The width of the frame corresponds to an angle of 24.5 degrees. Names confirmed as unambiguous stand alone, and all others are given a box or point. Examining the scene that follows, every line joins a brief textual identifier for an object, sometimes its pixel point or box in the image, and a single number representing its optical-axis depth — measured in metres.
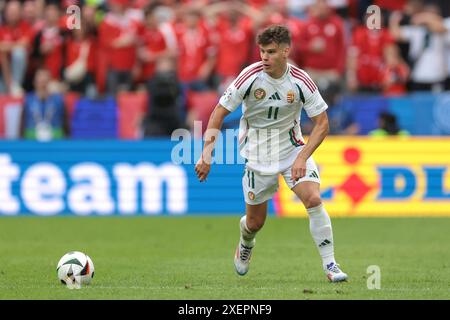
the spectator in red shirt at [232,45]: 20.72
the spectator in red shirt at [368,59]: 20.92
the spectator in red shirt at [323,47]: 20.39
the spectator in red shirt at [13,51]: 21.42
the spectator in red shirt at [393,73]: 20.84
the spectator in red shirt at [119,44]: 21.05
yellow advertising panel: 18.55
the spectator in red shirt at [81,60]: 21.00
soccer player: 10.02
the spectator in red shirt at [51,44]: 21.28
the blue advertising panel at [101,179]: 18.72
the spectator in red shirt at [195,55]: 21.12
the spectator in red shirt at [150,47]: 21.14
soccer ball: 9.89
